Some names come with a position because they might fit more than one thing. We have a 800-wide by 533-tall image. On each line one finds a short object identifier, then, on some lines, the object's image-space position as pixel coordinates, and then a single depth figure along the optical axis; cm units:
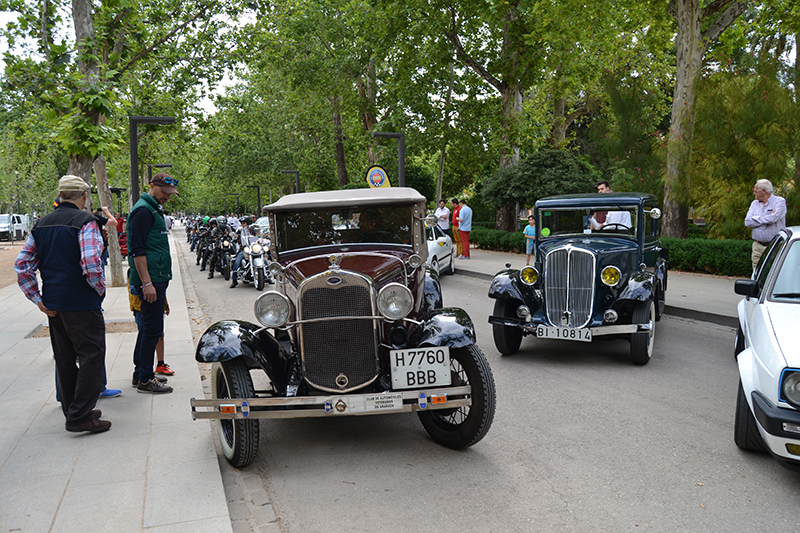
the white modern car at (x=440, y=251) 1542
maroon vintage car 409
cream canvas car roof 514
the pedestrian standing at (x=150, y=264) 550
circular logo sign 1742
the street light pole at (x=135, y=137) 1288
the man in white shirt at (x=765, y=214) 838
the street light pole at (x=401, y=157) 1978
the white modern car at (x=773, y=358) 362
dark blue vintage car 680
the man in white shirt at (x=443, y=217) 1995
